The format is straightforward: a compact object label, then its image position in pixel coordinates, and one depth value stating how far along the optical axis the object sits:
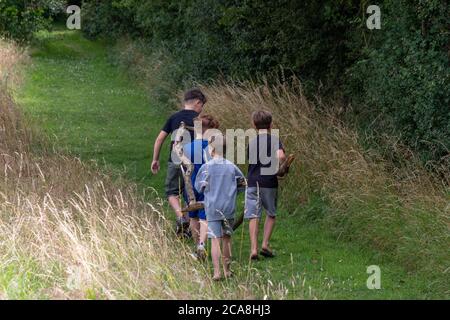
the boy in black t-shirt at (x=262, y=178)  19.38
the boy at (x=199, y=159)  18.72
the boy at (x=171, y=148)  20.56
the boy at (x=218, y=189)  17.53
